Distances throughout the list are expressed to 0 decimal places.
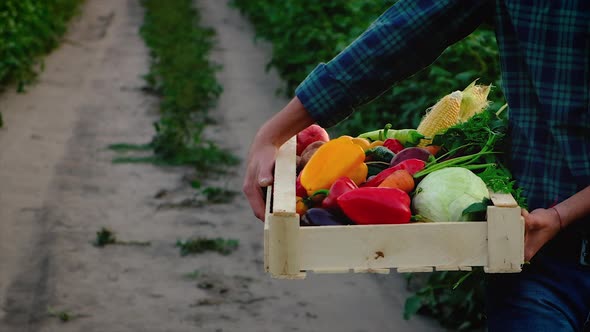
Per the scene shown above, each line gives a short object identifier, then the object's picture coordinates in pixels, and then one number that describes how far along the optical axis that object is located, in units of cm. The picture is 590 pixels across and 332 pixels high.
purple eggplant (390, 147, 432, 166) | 234
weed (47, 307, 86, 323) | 489
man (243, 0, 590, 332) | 212
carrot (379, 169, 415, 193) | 218
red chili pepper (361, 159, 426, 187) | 224
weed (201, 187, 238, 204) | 690
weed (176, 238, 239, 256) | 591
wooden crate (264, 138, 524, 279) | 198
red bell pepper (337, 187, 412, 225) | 205
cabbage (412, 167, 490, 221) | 206
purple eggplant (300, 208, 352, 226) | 209
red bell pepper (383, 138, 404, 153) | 248
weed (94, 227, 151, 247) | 596
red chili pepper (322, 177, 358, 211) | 215
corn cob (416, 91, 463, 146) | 255
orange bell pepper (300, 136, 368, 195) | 224
